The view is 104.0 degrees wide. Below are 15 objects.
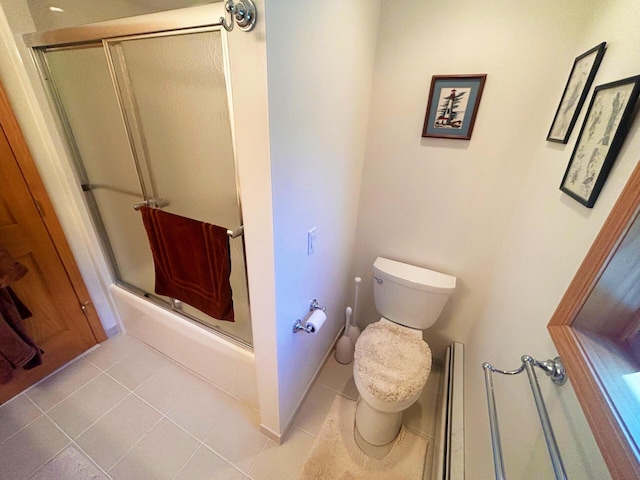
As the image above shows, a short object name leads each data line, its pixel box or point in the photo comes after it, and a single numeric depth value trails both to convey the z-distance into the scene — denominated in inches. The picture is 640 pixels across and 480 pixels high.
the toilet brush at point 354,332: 69.8
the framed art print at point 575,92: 31.1
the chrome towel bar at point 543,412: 19.8
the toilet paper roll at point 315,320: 45.4
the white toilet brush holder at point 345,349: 69.1
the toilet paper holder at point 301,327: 45.3
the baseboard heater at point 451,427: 42.8
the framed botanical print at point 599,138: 23.4
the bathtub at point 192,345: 53.2
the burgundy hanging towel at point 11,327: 44.8
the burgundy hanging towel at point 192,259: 43.1
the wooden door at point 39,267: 49.1
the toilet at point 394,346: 46.5
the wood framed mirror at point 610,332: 17.3
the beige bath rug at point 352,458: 47.8
